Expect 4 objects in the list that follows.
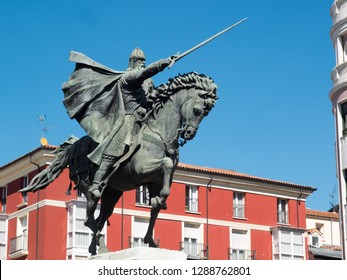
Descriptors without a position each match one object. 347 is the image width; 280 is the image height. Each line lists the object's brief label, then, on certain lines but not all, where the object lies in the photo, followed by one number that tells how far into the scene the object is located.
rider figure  18.08
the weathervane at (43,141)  64.75
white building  43.66
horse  17.73
